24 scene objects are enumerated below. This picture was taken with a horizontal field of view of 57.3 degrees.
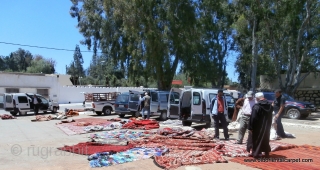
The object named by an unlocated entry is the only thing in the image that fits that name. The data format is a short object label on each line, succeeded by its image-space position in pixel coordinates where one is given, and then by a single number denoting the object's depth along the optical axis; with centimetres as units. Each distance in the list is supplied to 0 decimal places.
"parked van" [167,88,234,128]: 1262
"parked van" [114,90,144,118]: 1902
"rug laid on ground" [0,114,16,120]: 2092
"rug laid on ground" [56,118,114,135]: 1262
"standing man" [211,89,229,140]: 971
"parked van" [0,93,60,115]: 2342
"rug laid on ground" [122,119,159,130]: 1313
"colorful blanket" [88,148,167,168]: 687
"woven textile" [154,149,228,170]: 669
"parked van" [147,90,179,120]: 1788
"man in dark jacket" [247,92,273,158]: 708
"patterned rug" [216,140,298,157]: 758
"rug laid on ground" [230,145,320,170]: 648
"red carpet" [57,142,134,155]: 803
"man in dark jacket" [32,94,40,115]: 2441
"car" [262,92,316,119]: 1869
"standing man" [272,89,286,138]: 1011
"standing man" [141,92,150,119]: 1644
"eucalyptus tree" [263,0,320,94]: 2234
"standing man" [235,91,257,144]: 880
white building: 3450
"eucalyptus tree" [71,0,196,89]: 2398
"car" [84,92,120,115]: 2158
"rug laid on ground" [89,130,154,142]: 1004
